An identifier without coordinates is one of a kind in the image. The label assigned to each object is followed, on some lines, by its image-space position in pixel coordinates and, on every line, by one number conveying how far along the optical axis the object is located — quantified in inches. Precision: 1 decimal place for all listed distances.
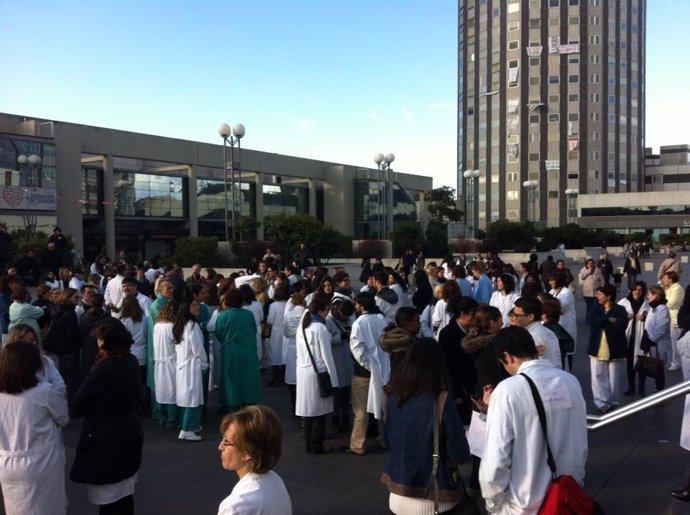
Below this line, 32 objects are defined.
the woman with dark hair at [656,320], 349.7
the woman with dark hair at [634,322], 352.5
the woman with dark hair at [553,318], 269.0
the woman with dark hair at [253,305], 341.1
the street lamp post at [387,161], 1370.6
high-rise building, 3457.2
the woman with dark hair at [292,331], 319.6
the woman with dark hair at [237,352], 286.0
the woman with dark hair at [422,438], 134.6
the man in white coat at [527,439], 123.0
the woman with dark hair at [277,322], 385.4
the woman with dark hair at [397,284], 421.8
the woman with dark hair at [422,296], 468.8
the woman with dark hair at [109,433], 158.9
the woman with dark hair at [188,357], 272.2
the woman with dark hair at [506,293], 363.9
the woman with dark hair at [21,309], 326.0
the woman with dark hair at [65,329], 319.9
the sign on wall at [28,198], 1433.3
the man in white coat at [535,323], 217.3
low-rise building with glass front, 1505.9
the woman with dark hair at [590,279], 647.8
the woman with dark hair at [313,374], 254.7
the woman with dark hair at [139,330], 311.7
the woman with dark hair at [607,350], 312.2
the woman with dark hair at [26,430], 150.7
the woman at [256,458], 97.2
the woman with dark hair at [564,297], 347.6
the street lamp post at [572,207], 3454.7
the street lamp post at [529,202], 3435.0
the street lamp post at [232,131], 1061.8
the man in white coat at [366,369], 249.6
